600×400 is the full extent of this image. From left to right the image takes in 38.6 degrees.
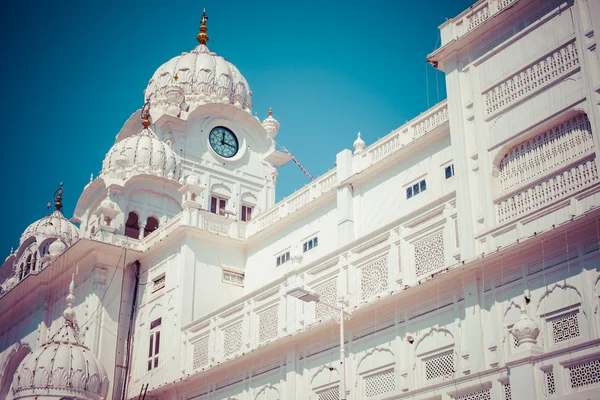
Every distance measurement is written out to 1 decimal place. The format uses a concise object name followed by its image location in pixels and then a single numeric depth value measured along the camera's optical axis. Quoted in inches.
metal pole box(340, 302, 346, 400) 701.0
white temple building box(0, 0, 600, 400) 673.0
